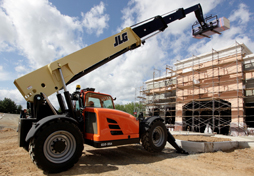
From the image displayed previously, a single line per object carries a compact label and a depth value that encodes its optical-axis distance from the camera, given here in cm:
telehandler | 405
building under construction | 1744
